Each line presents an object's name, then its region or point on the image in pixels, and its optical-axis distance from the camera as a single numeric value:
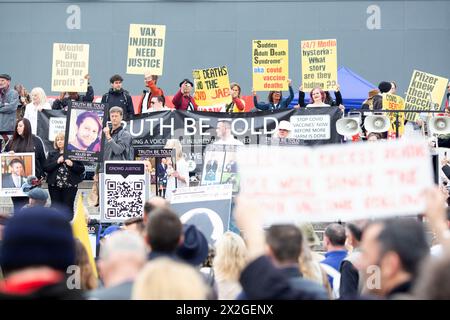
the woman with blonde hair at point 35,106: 16.17
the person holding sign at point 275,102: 17.36
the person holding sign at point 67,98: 16.89
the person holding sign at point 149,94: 16.52
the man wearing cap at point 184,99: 16.73
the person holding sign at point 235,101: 17.31
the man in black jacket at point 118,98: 16.50
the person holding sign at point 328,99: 16.74
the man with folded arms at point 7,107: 15.88
